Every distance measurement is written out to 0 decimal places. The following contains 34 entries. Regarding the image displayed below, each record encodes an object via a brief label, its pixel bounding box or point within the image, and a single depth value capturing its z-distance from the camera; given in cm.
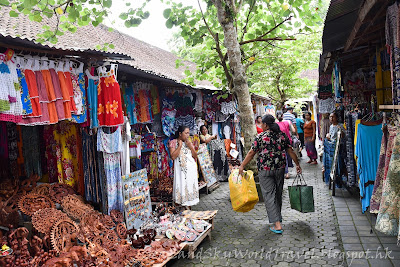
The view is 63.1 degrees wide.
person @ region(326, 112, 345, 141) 812
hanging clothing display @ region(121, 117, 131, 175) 563
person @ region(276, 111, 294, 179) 967
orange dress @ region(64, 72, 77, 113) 461
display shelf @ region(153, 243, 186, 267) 407
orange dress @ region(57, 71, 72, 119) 449
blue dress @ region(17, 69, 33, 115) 394
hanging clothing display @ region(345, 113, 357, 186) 659
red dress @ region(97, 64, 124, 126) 506
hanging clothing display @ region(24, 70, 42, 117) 405
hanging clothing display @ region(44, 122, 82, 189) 555
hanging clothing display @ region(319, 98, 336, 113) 1027
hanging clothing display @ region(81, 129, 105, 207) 542
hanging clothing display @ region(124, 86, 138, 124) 696
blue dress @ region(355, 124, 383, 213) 520
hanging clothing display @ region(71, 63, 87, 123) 478
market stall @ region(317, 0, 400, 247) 328
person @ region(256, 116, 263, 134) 1120
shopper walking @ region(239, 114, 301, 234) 550
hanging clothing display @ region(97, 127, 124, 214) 526
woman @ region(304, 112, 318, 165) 1145
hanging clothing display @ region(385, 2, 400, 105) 324
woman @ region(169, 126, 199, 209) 639
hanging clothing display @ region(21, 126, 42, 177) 610
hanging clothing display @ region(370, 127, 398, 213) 354
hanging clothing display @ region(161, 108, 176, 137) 837
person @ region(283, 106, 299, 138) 1391
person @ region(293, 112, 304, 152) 1496
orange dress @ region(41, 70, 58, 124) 428
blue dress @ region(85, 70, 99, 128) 508
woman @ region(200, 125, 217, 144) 965
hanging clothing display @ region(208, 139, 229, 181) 1002
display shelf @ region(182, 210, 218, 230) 574
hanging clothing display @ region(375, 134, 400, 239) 314
